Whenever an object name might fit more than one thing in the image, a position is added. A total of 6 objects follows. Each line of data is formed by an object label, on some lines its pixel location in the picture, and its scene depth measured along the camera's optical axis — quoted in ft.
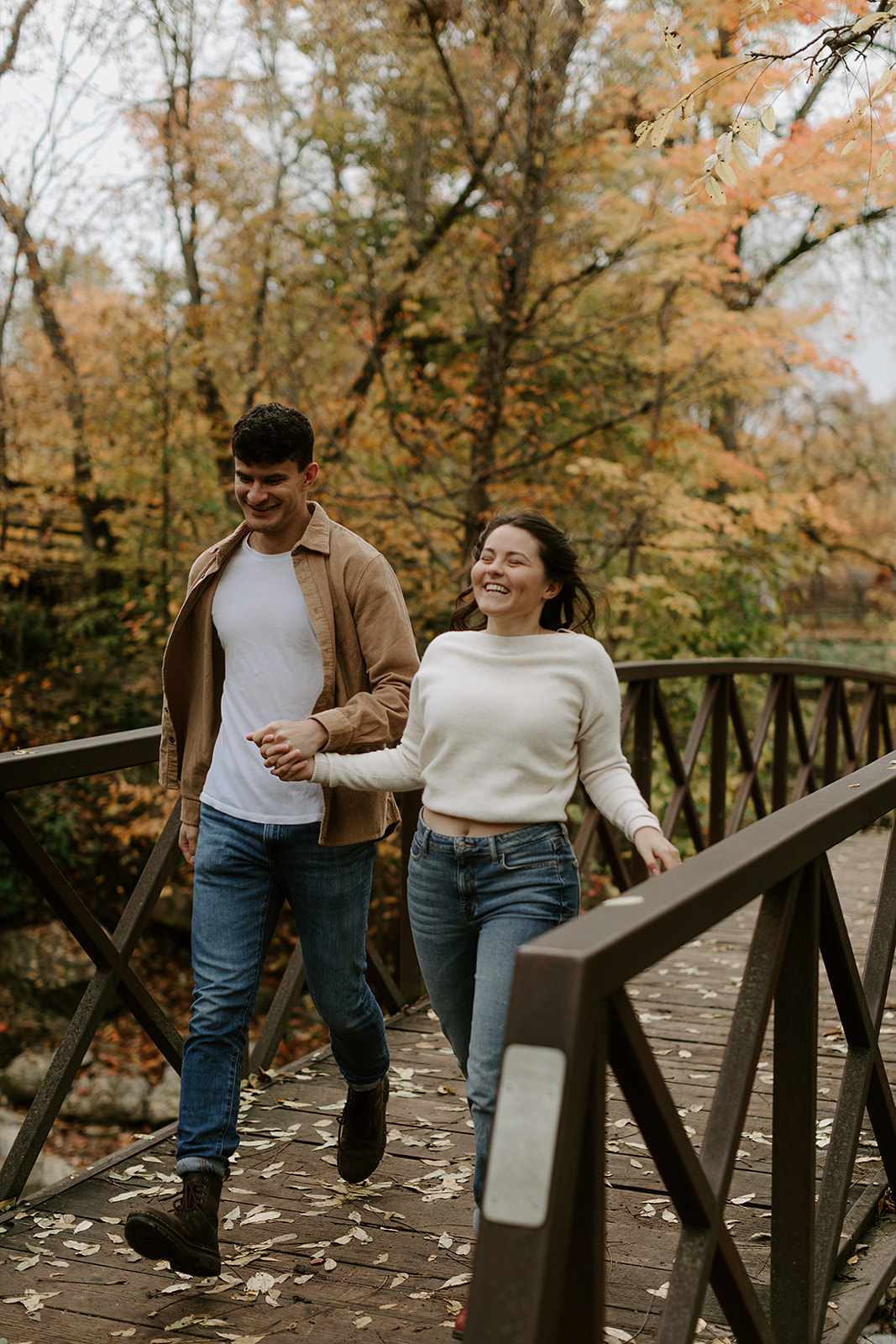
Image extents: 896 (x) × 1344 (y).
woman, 7.41
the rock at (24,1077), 30.81
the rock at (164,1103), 30.27
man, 8.34
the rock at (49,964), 34.68
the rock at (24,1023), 33.45
